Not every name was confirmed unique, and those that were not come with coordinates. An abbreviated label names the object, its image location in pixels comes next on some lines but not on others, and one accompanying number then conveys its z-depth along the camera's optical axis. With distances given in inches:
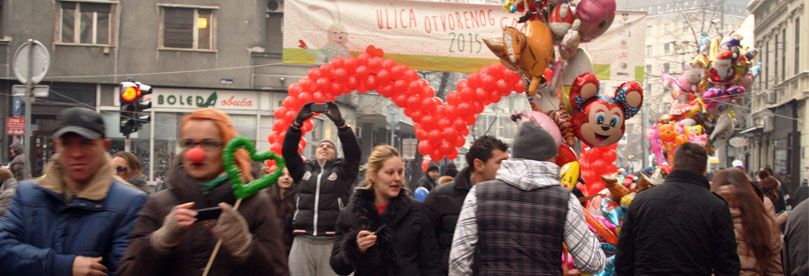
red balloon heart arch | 533.0
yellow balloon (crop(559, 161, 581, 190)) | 347.6
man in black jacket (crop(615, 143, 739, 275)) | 235.8
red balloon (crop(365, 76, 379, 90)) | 532.4
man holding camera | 332.5
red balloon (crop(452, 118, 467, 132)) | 533.6
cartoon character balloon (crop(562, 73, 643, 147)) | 393.7
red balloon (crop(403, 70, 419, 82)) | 540.4
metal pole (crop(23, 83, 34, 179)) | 520.7
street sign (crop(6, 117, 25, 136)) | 749.3
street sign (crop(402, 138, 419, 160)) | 1252.2
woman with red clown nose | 154.0
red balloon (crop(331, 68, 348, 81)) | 532.4
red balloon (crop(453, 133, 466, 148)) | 529.0
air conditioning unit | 1194.0
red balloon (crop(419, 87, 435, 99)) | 539.8
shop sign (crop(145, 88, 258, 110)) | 1163.3
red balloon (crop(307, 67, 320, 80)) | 542.0
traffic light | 647.1
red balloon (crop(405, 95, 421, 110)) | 539.5
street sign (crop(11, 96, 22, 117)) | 829.5
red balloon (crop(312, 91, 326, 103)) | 539.8
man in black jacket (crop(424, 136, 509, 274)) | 262.1
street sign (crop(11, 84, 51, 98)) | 582.5
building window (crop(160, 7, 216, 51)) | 1170.6
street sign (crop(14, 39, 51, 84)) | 528.1
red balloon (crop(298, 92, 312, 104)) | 544.7
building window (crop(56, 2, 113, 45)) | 1155.3
